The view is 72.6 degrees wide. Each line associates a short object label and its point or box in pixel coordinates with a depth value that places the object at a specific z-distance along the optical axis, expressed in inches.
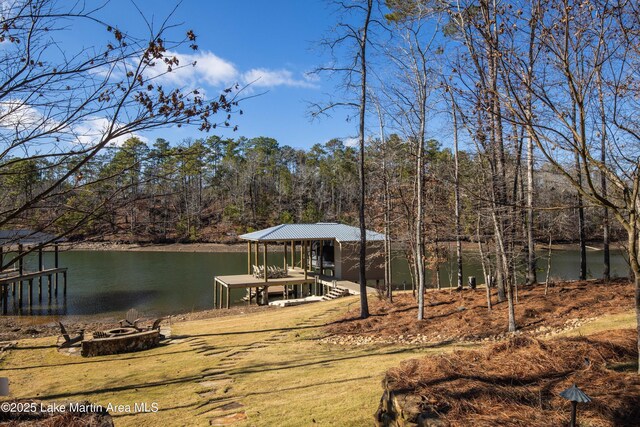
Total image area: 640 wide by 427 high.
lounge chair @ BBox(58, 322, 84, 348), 449.7
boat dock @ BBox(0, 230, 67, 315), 877.0
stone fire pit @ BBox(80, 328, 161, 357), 409.1
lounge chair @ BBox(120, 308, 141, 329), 493.4
